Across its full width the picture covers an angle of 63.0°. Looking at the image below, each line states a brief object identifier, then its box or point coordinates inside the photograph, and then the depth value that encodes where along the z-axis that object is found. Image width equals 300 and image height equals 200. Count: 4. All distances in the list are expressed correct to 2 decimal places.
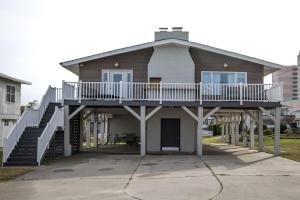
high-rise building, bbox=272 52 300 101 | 110.41
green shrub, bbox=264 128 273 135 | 29.56
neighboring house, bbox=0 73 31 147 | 17.39
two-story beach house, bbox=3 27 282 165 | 12.82
